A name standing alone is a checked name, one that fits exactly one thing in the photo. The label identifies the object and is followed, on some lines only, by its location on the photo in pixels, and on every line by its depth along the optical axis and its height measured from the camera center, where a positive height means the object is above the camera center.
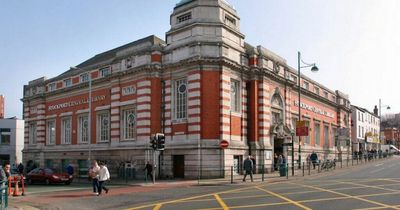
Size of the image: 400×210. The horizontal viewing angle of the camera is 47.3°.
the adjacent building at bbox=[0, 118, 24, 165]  72.56 -0.87
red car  32.72 -3.11
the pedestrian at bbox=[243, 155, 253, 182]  29.58 -2.19
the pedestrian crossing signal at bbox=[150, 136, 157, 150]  28.22 -0.66
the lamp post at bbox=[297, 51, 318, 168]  37.06 +5.50
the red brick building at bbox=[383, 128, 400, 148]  119.45 -0.80
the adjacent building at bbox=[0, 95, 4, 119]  96.73 +6.07
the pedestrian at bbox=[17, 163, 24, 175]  38.44 -3.00
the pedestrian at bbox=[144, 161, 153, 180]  32.87 -2.60
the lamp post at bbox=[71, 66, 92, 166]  40.24 +1.15
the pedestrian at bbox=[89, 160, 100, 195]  22.92 -2.09
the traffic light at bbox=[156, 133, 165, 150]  28.36 -0.48
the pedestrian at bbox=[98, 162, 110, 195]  22.66 -2.07
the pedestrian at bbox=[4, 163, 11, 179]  22.48 -1.81
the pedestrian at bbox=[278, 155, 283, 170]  36.28 -2.10
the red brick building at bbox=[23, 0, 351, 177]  33.81 +2.76
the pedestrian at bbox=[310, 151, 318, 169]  40.66 -2.23
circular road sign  29.69 -0.70
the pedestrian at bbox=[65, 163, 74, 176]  38.16 -2.98
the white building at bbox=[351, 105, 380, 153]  75.82 +0.68
